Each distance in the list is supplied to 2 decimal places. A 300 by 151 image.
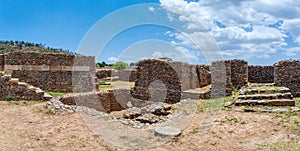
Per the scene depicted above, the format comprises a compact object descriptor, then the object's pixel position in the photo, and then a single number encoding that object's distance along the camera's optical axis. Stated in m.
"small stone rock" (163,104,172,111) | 11.24
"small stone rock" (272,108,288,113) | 9.30
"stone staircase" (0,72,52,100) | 12.05
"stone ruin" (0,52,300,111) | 14.28
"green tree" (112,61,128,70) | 51.08
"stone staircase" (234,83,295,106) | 10.41
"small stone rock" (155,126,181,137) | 7.48
